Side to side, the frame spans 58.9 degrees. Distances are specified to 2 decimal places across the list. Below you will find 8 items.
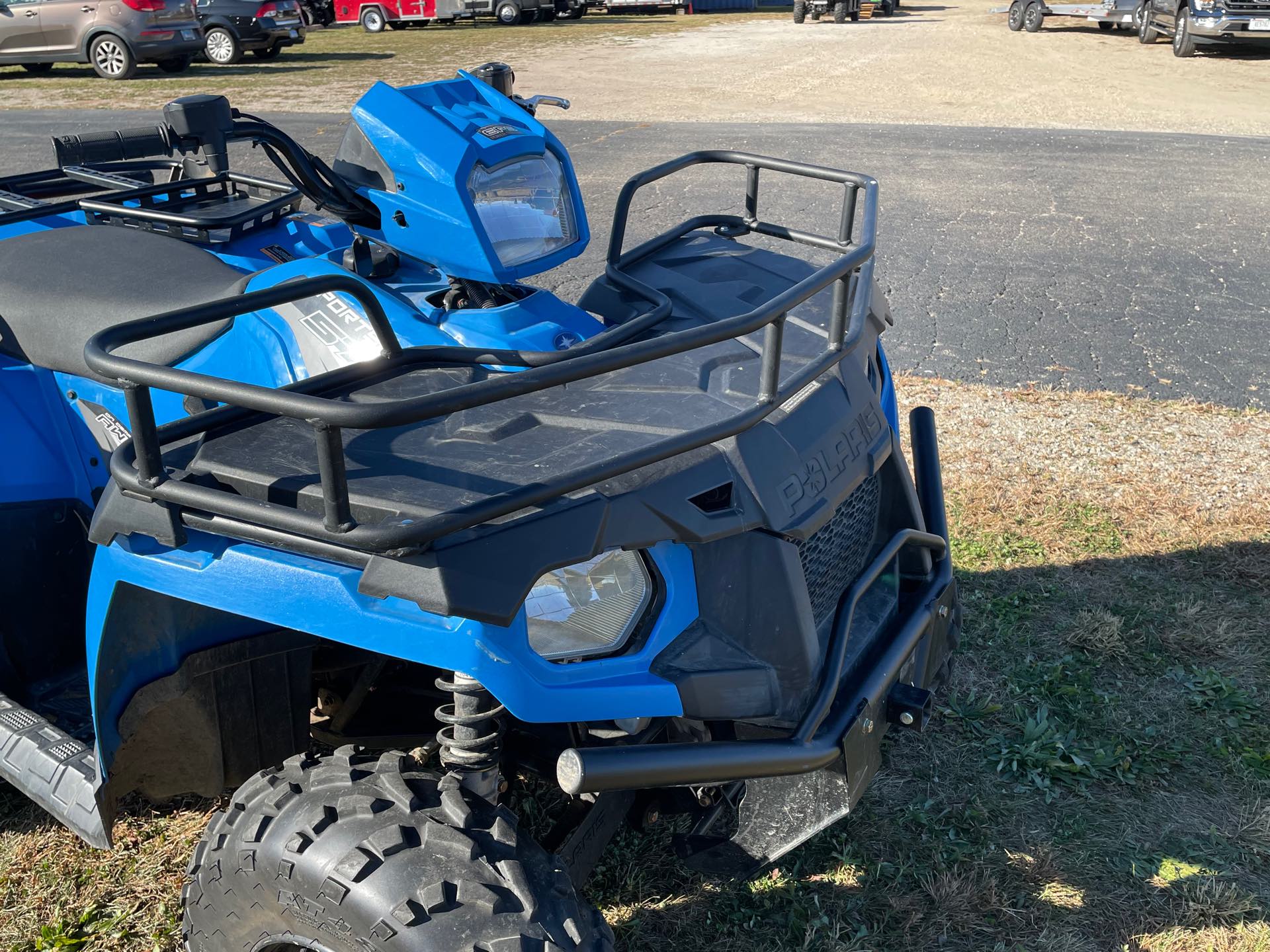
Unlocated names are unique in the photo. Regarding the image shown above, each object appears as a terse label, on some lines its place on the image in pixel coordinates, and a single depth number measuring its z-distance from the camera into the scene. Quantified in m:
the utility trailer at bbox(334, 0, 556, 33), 26.08
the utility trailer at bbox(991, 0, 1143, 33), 21.17
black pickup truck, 16.81
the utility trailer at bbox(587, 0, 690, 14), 30.34
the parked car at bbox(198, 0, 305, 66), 18.17
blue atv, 1.70
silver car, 15.55
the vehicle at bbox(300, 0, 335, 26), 27.92
